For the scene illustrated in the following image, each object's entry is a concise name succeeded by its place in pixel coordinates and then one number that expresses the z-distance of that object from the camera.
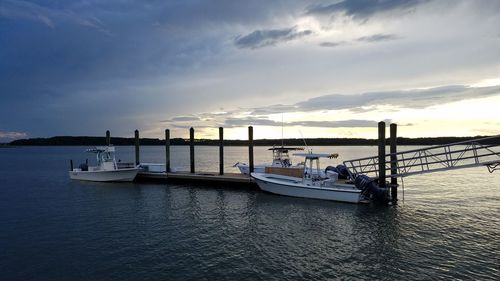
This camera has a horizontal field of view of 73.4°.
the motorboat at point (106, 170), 31.19
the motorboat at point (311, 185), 20.70
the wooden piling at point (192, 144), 30.95
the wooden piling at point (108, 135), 37.24
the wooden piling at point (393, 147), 20.95
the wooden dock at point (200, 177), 26.75
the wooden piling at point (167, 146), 31.60
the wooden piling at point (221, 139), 29.75
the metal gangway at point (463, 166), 16.39
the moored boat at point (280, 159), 27.18
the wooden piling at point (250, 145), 27.77
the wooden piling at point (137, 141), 34.79
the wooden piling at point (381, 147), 21.00
